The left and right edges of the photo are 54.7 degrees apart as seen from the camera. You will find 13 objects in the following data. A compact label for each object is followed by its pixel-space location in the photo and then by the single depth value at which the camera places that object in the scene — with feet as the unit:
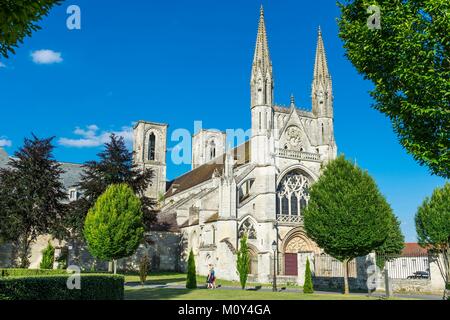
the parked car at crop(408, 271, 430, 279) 127.27
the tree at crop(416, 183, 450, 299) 95.96
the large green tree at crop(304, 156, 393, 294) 82.89
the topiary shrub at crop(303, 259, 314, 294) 79.82
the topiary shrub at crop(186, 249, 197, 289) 82.28
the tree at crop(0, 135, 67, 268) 105.29
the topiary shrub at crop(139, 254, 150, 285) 87.78
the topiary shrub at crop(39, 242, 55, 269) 111.96
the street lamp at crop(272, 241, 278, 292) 84.77
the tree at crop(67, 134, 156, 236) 107.45
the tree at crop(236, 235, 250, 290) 89.30
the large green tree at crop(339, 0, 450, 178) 40.57
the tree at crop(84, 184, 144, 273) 87.81
